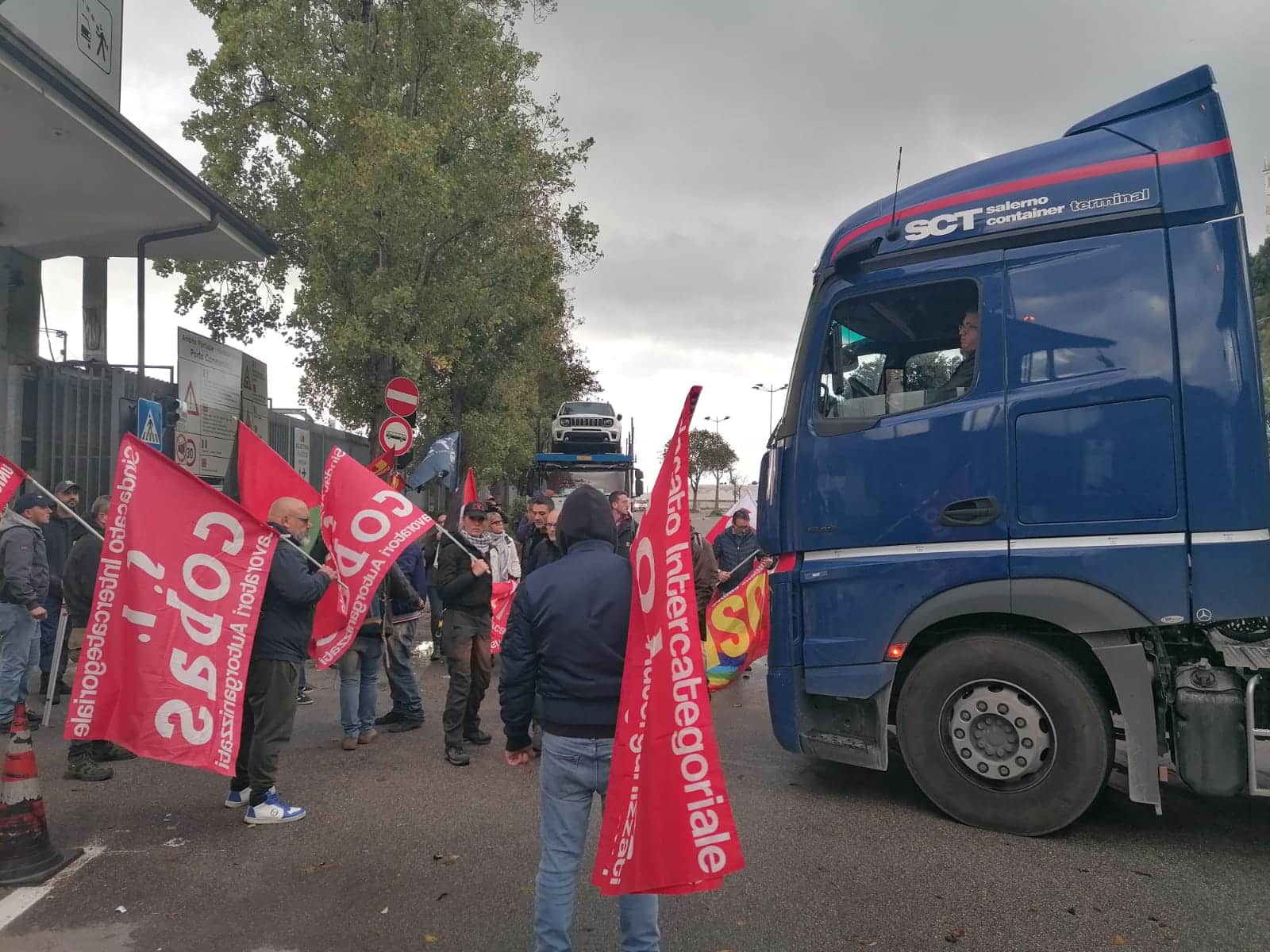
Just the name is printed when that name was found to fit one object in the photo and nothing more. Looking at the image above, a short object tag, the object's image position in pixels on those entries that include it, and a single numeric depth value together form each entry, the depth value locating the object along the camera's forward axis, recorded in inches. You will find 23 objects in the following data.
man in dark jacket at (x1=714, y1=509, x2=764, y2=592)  462.6
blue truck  191.5
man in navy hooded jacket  131.9
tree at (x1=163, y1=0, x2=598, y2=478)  607.2
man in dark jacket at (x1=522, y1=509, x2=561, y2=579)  294.5
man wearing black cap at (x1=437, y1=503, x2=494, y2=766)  270.8
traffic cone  181.0
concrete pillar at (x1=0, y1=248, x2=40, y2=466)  372.2
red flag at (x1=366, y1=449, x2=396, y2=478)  419.8
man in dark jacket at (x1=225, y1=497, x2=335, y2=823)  216.5
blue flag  473.1
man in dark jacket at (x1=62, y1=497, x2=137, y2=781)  283.9
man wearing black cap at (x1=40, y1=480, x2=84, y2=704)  335.0
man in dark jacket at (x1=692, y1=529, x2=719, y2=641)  404.5
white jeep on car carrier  878.4
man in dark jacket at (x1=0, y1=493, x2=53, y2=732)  277.3
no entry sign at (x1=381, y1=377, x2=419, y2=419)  442.6
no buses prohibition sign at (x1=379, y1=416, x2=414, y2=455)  428.1
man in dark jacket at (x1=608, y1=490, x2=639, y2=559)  434.6
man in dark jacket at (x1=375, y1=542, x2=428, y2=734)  306.2
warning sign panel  452.8
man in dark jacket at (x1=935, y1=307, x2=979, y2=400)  212.1
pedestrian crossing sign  397.7
